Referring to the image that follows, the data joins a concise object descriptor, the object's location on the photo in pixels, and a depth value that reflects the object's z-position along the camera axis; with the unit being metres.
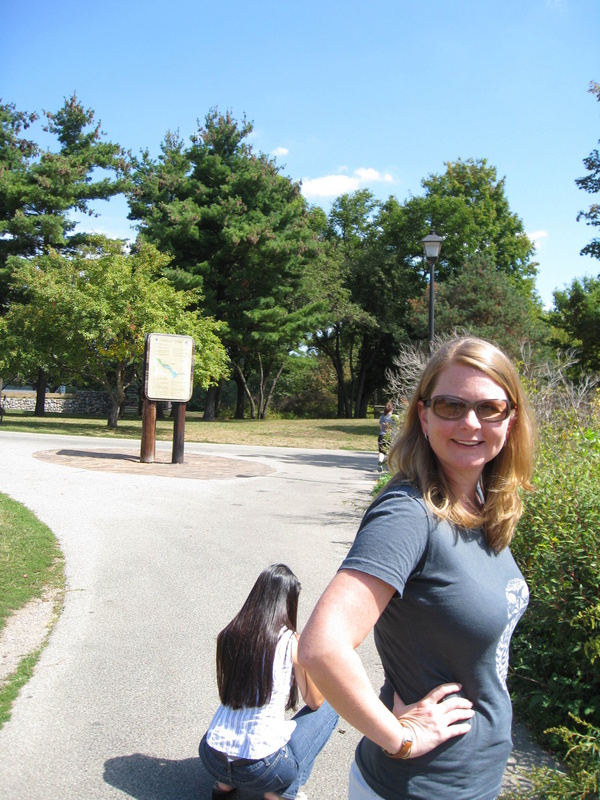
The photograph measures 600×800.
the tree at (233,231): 31.45
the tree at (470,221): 42.03
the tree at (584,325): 24.45
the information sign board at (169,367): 15.29
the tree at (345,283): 39.41
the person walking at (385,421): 13.95
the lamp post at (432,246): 14.22
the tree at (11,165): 32.16
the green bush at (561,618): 3.35
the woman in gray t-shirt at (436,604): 1.49
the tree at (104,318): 23.38
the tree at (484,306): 27.88
